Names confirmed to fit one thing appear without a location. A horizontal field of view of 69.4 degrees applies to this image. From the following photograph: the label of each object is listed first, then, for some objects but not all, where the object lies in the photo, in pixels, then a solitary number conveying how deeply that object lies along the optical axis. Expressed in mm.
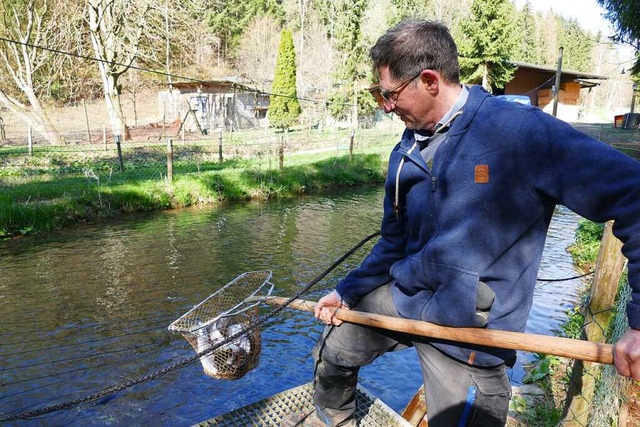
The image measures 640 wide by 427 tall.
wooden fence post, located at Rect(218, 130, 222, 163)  17709
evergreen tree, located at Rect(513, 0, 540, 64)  60375
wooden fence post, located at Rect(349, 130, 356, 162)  17897
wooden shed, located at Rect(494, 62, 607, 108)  32250
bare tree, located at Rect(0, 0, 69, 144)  23047
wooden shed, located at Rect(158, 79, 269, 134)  33375
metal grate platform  3271
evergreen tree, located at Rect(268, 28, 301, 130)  31797
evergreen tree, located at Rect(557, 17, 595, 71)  67375
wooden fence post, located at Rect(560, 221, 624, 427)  2723
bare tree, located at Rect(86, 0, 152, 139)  22672
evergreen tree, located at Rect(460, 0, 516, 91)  28047
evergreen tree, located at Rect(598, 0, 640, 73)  15331
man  1578
